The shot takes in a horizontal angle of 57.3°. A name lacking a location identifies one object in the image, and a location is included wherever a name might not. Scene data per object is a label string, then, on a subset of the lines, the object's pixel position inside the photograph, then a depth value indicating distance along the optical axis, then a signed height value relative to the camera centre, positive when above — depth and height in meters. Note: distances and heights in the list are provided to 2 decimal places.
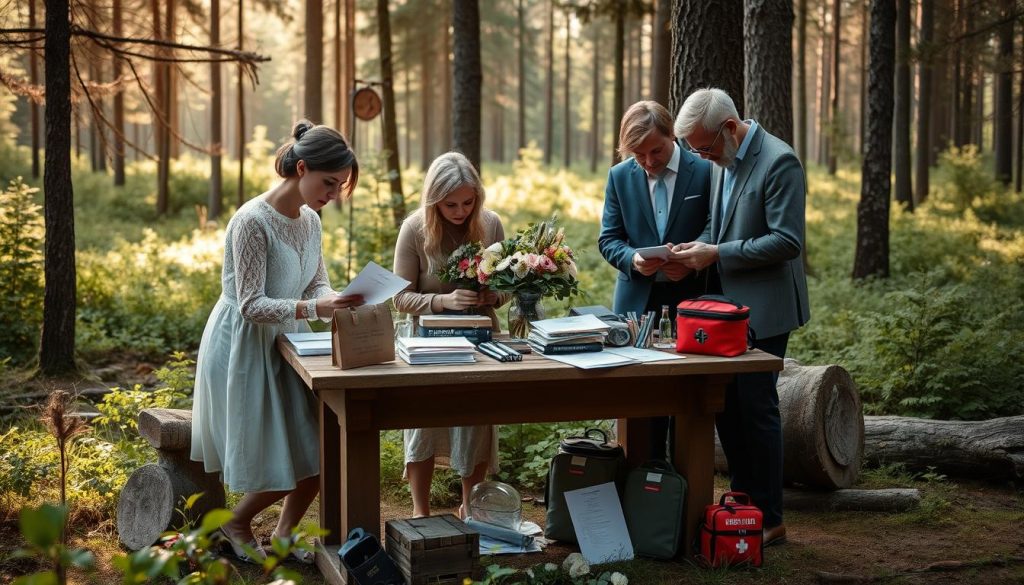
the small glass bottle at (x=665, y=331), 4.34 -0.23
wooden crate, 3.83 -1.12
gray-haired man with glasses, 4.36 +0.14
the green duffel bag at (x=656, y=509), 4.40 -1.08
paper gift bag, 3.62 -0.22
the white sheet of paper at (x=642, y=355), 3.99 -0.31
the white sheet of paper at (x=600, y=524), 4.43 -1.16
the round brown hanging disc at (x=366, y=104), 11.29 +2.17
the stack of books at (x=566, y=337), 4.06 -0.24
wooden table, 3.72 -0.53
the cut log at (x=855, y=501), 5.31 -1.25
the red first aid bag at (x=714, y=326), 4.04 -0.19
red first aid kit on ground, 4.27 -1.15
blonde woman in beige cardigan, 4.45 +0.04
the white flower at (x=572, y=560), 4.15 -1.24
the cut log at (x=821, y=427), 5.39 -0.85
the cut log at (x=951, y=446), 5.71 -1.02
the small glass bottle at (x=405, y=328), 4.63 -0.23
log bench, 4.59 -1.03
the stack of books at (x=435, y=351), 3.80 -0.29
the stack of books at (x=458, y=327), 4.20 -0.20
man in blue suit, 4.80 +0.34
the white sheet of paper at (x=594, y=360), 3.84 -0.33
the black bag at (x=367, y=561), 3.75 -1.13
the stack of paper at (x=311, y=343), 3.91 -0.27
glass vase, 4.34 -0.15
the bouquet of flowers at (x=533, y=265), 4.13 +0.08
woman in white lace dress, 4.05 -0.26
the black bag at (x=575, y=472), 4.66 -0.95
